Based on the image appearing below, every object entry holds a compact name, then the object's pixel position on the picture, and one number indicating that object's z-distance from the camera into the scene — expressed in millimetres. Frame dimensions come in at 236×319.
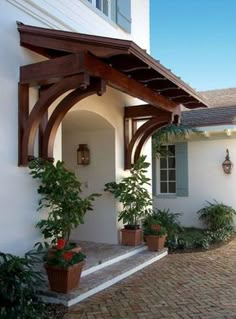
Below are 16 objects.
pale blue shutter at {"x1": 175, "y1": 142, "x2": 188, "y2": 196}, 10969
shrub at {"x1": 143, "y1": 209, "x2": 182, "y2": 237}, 7812
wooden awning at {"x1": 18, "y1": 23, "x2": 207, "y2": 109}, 4391
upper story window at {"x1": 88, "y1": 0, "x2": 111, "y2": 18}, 7352
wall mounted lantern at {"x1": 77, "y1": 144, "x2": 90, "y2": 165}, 8132
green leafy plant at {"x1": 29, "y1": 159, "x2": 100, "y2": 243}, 4984
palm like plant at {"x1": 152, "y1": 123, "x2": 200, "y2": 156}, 10499
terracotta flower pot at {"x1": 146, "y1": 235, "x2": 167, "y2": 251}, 7395
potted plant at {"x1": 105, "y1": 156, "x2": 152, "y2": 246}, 7316
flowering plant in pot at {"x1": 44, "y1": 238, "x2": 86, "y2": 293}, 4543
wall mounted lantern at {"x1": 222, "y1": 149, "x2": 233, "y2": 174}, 10266
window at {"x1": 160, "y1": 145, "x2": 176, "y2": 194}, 11305
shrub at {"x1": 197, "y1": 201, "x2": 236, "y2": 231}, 9766
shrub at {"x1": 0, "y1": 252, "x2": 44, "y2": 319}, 3785
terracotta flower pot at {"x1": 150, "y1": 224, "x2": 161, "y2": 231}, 7552
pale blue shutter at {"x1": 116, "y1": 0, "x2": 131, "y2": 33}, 7688
